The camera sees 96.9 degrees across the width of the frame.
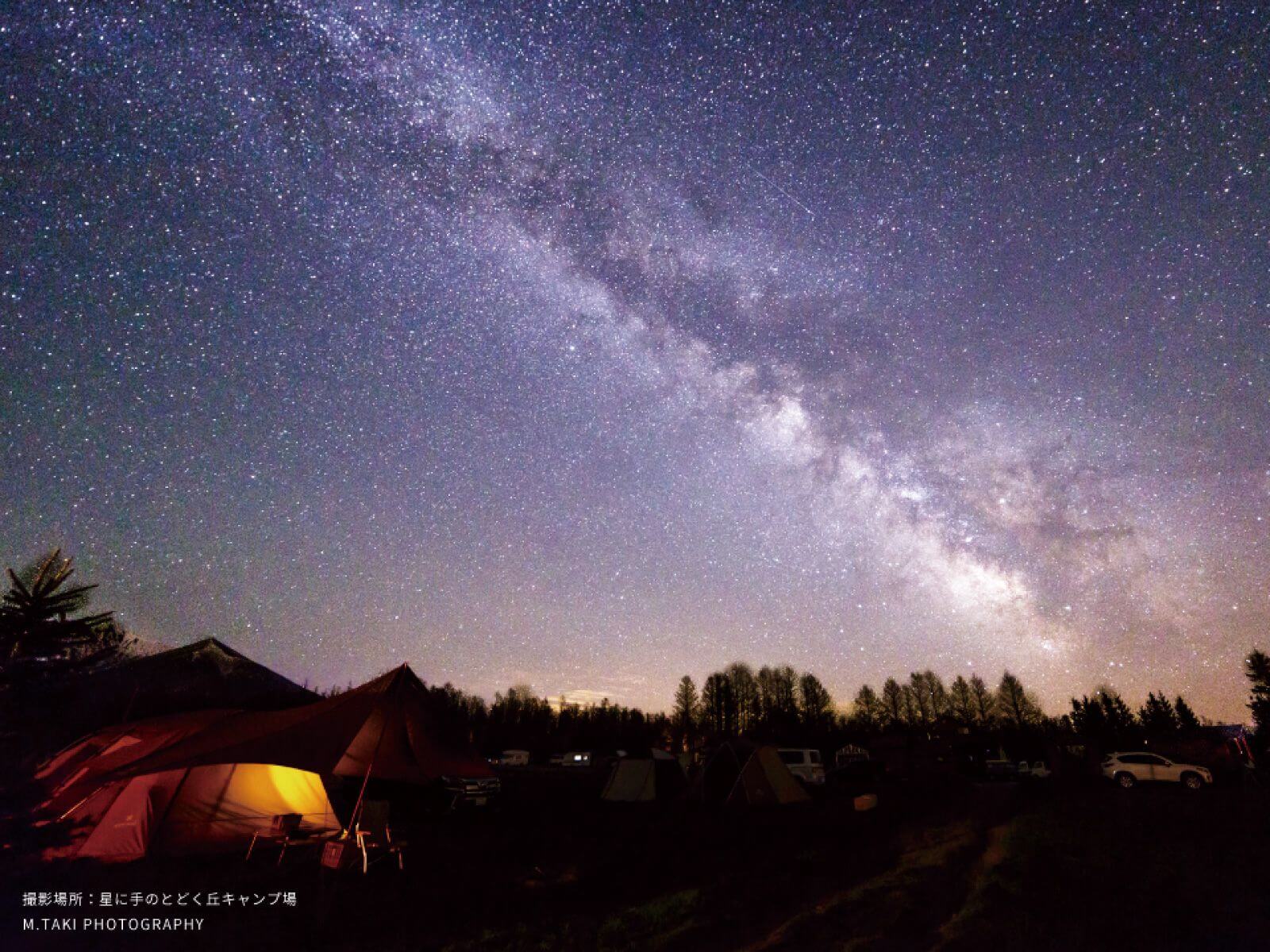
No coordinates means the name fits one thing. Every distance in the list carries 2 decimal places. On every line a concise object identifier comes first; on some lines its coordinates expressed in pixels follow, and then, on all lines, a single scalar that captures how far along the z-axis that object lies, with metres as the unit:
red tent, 8.72
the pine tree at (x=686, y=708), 90.44
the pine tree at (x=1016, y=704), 89.06
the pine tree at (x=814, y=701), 91.50
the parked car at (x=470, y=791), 18.97
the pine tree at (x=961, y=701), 92.44
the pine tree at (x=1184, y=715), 78.38
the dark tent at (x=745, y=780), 22.56
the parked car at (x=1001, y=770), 41.56
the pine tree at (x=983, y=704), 90.44
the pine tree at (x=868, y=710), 94.31
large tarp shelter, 8.52
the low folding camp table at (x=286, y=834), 10.90
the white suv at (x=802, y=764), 38.09
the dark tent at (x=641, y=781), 25.00
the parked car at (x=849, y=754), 54.72
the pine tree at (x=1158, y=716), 80.41
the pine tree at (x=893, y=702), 94.56
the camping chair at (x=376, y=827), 11.11
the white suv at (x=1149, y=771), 20.69
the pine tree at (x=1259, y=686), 60.71
